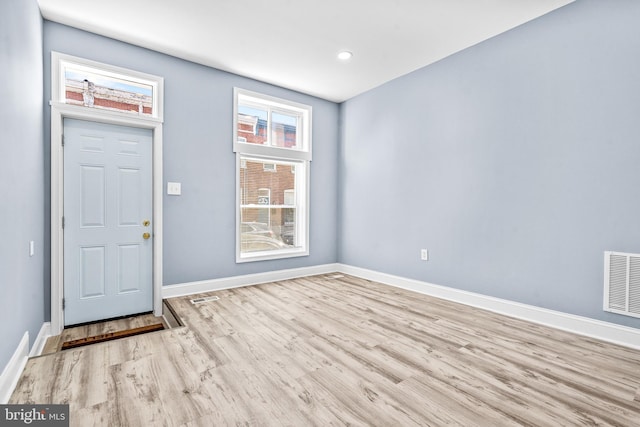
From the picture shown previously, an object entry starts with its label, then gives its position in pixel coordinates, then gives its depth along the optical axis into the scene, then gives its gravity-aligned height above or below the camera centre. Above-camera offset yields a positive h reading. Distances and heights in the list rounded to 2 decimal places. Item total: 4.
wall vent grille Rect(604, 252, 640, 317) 2.44 -0.57
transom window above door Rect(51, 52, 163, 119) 3.06 +1.32
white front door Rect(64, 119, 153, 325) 3.07 -0.16
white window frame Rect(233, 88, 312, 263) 4.29 +0.81
